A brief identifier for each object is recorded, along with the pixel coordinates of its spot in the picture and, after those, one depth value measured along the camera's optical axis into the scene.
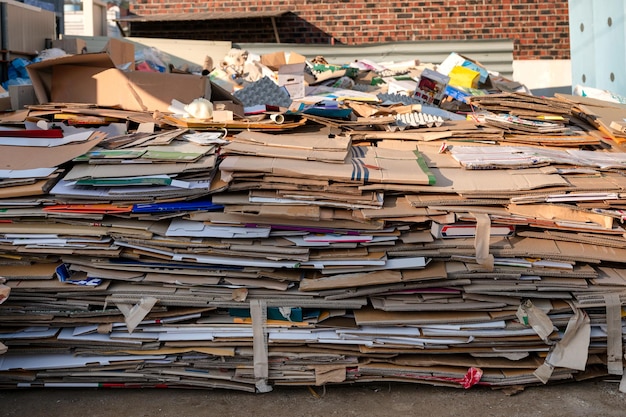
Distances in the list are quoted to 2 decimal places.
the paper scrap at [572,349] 3.66
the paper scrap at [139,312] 3.65
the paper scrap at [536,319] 3.60
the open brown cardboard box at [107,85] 5.06
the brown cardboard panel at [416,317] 3.64
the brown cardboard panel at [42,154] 3.78
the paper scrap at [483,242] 3.57
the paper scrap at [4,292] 3.25
